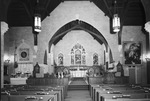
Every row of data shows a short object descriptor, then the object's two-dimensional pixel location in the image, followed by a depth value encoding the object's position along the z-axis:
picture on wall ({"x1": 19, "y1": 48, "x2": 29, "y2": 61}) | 22.38
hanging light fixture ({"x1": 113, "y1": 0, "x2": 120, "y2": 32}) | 13.20
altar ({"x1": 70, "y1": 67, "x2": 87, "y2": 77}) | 31.72
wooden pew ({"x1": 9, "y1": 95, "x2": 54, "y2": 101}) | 5.80
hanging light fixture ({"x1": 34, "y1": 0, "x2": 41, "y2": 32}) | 12.62
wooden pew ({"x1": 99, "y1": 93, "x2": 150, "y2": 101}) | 5.91
